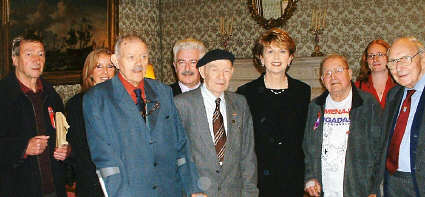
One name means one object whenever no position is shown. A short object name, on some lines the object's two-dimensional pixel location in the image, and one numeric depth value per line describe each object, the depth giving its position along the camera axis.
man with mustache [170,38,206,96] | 3.22
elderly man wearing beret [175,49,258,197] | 2.50
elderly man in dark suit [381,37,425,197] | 2.43
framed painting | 5.09
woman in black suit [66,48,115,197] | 2.49
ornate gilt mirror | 6.79
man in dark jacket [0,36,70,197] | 2.73
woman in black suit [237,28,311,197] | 2.88
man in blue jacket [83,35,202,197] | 2.12
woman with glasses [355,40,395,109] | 4.19
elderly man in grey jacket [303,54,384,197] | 2.79
